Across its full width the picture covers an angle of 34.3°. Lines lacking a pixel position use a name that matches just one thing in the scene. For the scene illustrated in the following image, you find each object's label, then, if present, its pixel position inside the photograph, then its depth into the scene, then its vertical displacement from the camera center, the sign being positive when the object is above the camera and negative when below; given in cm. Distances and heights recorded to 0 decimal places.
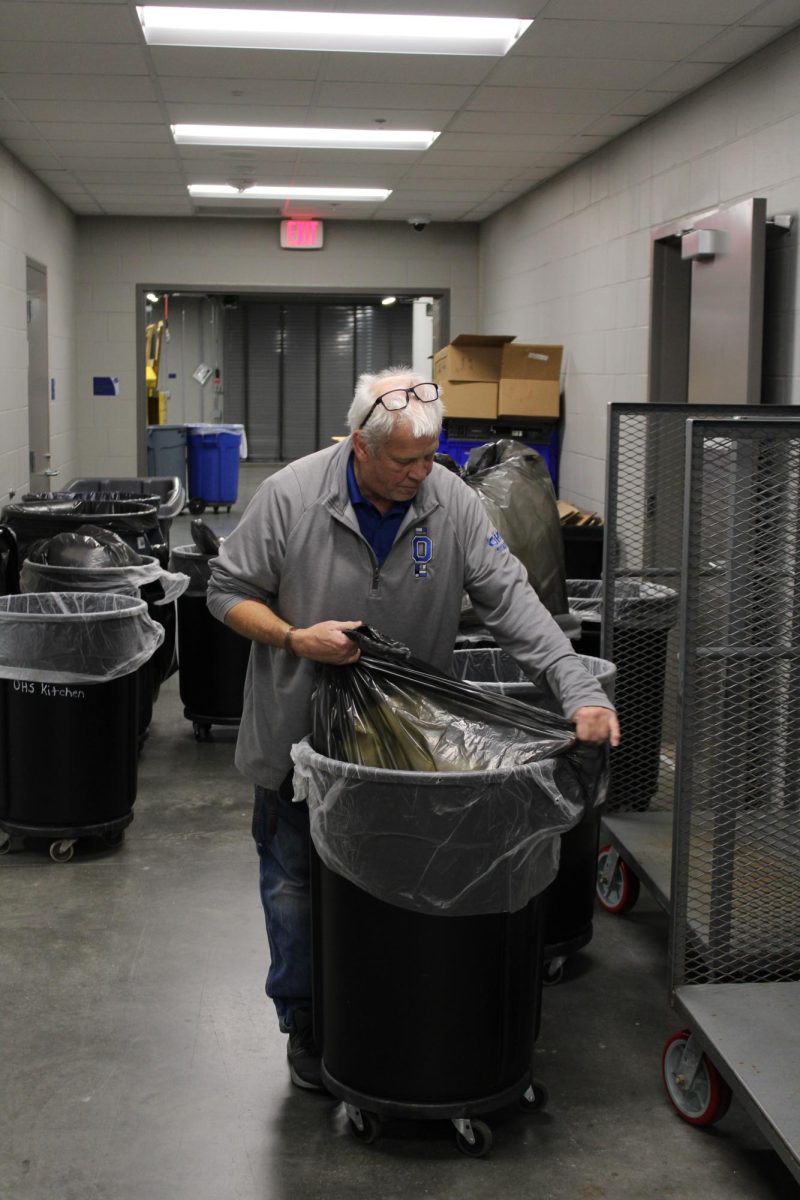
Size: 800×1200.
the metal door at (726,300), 457 +48
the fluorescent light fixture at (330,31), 487 +151
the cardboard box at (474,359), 791 +42
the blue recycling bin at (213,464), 1409 -43
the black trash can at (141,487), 739 -38
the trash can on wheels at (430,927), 222 -88
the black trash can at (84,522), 538 -42
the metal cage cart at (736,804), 247 -77
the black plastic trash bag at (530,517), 342 -24
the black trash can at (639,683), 383 -77
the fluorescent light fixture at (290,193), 908 +164
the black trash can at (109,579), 468 -57
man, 241 -28
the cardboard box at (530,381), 786 +29
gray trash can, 1348 -27
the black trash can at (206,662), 545 -100
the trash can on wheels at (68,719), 385 -89
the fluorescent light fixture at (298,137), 700 +158
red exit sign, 1052 +154
